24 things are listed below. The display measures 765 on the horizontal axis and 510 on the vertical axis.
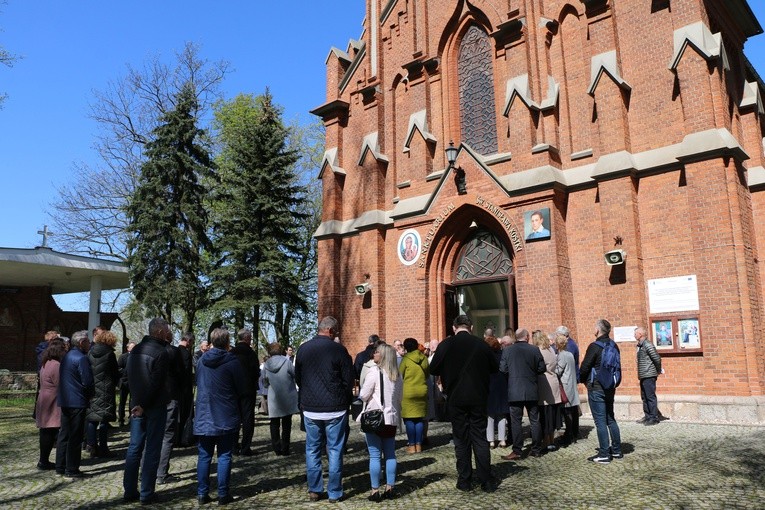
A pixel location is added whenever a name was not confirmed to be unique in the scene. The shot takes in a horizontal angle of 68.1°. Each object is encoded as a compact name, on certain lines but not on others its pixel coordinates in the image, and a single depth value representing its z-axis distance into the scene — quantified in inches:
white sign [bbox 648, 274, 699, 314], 444.1
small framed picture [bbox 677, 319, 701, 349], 435.8
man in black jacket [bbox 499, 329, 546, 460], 301.1
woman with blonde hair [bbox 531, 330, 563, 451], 321.1
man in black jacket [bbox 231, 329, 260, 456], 325.7
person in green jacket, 299.0
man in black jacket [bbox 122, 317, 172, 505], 238.8
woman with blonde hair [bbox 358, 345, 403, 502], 233.8
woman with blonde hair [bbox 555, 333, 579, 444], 337.1
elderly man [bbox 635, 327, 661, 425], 416.5
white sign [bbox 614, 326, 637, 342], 455.5
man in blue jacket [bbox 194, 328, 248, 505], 233.6
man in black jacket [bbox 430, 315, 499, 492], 243.0
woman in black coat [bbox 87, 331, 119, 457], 314.0
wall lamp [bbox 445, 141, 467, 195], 567.2
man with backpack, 285.0
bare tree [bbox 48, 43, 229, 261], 1103.0
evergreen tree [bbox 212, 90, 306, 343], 882.1
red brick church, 438.9
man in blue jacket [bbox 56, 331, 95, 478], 290.0
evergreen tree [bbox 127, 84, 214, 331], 860.6
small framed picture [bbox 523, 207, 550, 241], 507.4
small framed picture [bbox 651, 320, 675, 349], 447.8
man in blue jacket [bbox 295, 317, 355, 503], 233.3
